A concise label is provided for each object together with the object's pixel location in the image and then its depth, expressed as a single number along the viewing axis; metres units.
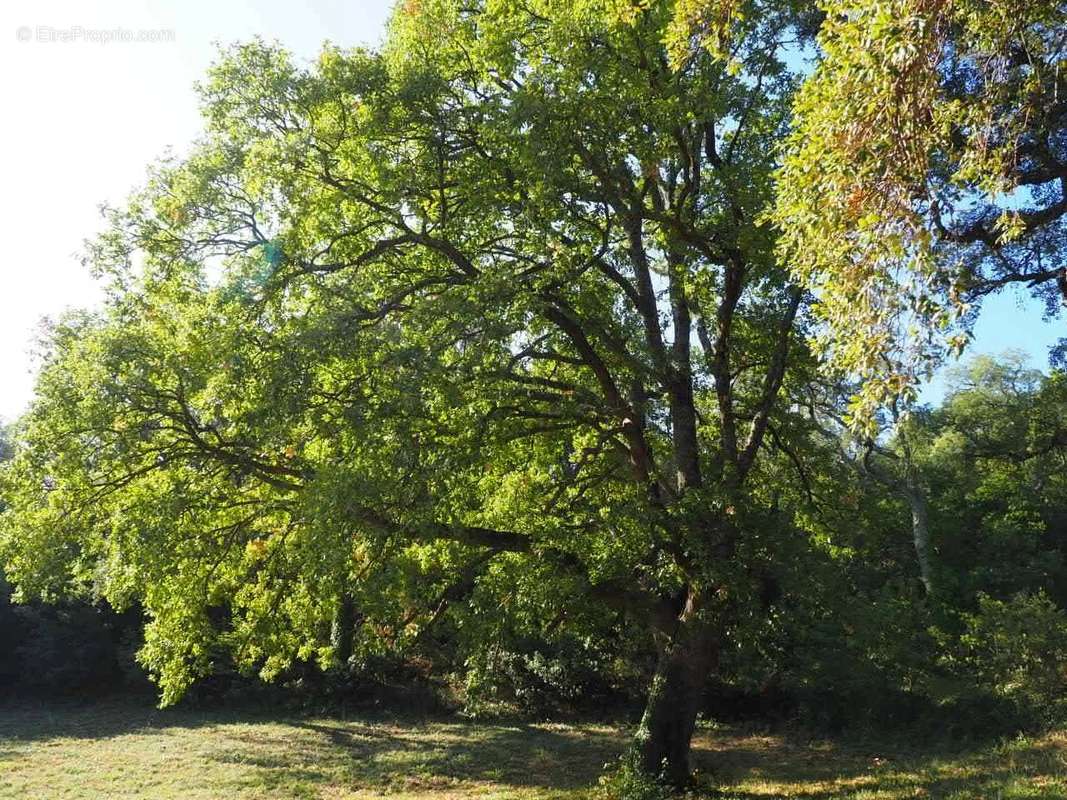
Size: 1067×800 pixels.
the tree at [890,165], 4.54
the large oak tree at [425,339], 8.65
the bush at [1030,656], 13.34
